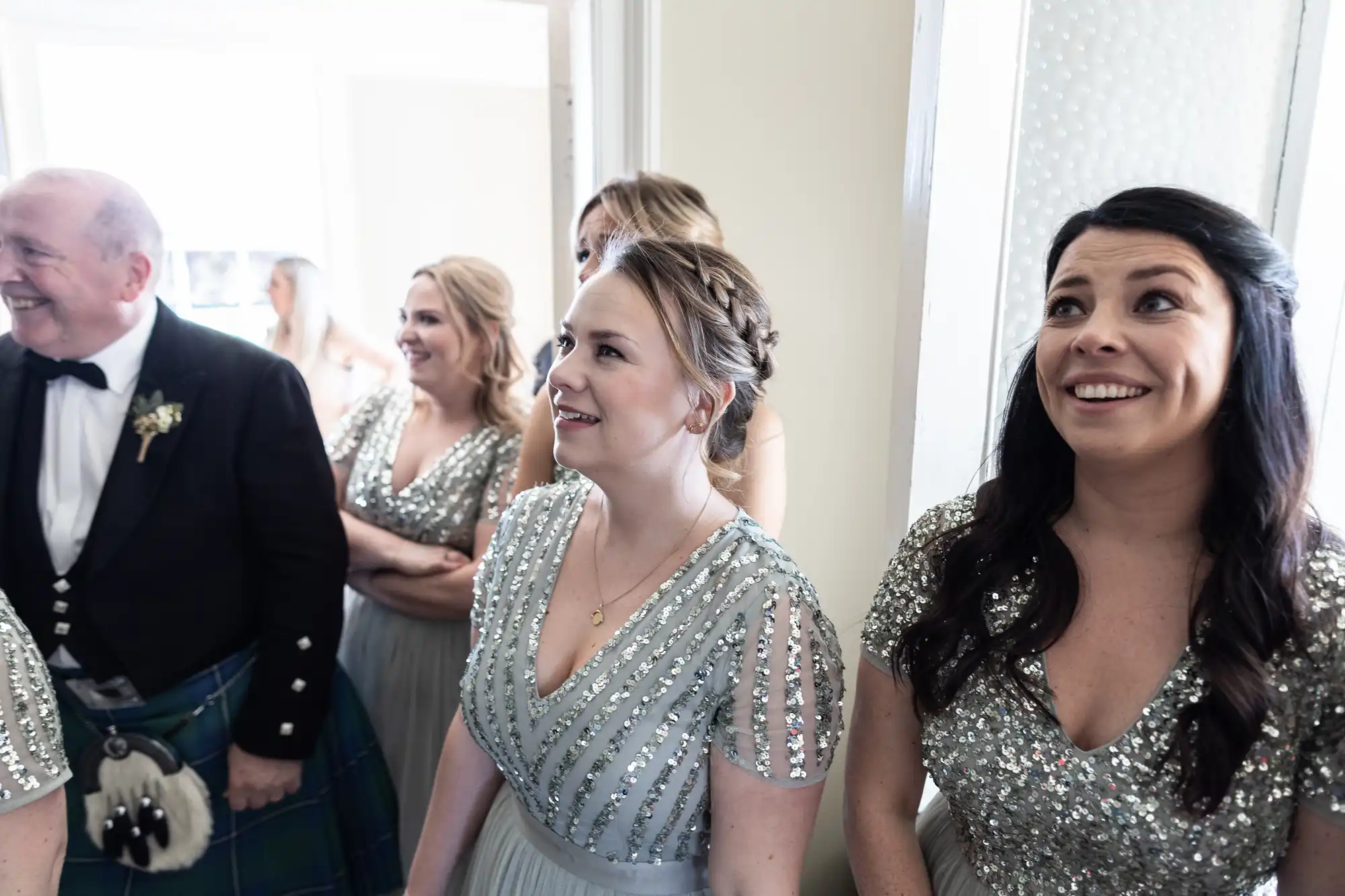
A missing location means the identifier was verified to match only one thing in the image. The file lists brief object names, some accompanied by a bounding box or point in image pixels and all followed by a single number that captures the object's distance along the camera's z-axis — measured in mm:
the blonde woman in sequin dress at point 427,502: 1754
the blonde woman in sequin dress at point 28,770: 931
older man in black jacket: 1303
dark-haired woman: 883
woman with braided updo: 984
